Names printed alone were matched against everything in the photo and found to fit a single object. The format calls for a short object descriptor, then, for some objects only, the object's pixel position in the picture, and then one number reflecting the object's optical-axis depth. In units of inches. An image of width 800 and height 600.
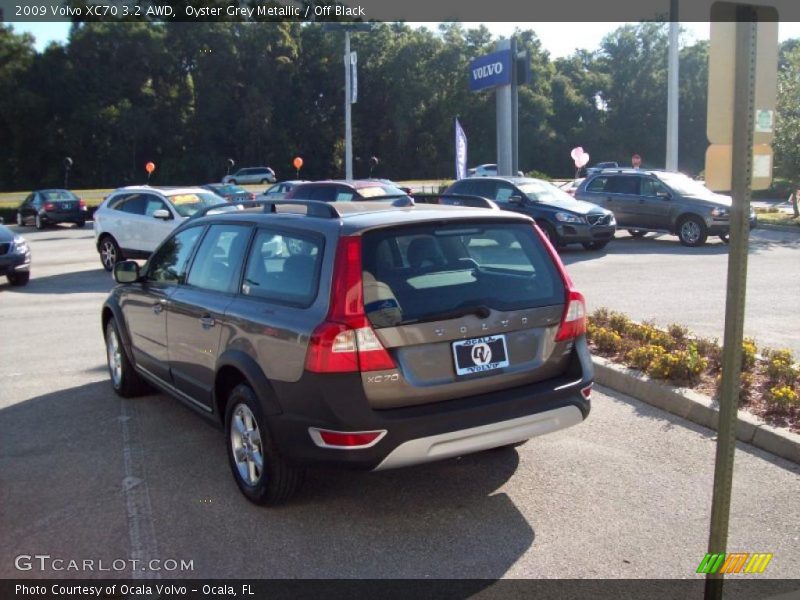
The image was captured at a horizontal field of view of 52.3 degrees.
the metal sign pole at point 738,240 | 123.0
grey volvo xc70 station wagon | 164.4
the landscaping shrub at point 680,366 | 250.5
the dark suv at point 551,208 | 666.8
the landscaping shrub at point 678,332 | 302.3
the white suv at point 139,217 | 628.1
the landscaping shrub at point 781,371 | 241.1
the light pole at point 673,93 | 981.8
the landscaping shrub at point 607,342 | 295.4
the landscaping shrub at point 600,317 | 335.5
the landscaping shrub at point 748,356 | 259.0
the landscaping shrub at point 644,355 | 267.1
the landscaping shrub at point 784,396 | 218.1
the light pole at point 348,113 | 1462.1
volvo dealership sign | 973.2
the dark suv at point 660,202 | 701.3
